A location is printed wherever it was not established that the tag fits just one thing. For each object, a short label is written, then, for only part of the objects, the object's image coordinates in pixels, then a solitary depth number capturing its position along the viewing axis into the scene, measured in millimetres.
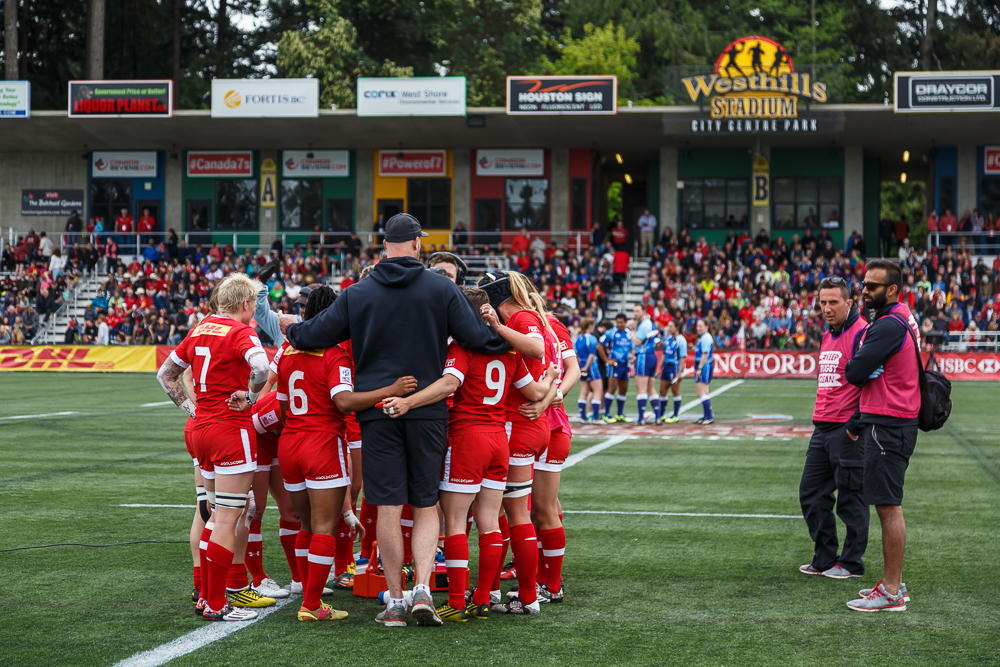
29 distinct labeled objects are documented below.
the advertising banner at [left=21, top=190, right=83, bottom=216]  43125
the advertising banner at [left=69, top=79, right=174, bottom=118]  37281
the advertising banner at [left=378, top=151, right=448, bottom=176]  41781
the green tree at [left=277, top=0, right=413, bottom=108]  46656
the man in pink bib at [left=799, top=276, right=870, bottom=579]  7070
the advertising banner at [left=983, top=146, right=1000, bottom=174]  39531
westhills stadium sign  35188
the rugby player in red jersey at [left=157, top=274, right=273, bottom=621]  5746
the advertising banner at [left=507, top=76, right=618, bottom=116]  35281
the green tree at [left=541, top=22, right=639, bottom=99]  49688
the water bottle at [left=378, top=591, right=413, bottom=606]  5856
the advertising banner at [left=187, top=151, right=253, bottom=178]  42688
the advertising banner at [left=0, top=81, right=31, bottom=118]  37281
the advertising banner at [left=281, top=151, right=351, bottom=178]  42156
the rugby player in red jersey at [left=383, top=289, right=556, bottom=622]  5719
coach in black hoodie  5562
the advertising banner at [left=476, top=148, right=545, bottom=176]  41312
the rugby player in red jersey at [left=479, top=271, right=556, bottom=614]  5930
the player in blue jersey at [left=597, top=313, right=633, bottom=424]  17828
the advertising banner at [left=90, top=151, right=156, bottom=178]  42938
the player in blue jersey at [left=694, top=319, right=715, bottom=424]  17719
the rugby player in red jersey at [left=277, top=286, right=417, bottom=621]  5699
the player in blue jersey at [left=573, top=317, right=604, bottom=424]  17562
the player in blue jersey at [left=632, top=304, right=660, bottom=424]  18062
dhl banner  30641
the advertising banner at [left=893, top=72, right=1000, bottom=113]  34406
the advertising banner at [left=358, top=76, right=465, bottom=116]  35844
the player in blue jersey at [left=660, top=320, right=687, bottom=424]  17641
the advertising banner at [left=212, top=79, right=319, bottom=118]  36562
